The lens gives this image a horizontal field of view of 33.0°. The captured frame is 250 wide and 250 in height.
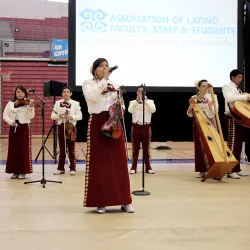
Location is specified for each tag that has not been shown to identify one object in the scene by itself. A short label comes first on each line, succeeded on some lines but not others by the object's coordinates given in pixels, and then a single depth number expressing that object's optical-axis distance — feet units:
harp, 17.93
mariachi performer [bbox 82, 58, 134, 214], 12.34
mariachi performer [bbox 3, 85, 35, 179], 19.61
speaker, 25.90
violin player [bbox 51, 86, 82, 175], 21.46
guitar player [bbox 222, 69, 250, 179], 19.08
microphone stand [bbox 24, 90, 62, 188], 17.52
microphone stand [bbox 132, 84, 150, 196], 15.74
